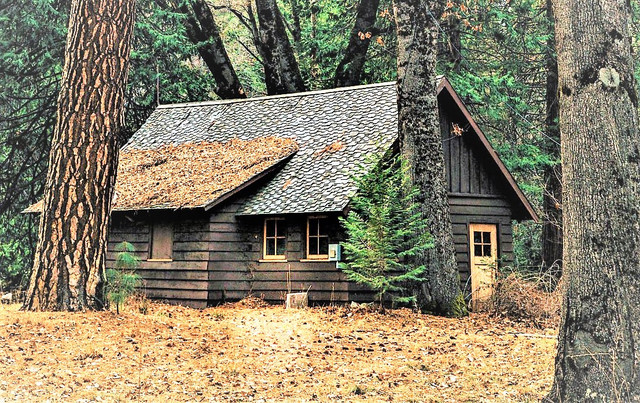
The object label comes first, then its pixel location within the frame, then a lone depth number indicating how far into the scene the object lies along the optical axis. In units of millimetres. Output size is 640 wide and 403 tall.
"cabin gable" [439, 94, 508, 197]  17828
